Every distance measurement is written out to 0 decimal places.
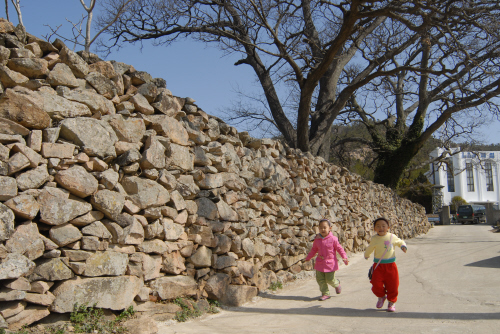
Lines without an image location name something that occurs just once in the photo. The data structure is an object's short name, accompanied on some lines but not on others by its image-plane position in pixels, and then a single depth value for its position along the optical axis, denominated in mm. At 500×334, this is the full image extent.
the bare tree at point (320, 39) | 7387
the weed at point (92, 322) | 3135
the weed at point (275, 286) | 5582
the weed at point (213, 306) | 4324
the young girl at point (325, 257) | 5184
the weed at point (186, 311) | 3916
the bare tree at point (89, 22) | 8734
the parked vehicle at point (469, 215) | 30195
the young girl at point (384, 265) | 4477
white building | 44466
